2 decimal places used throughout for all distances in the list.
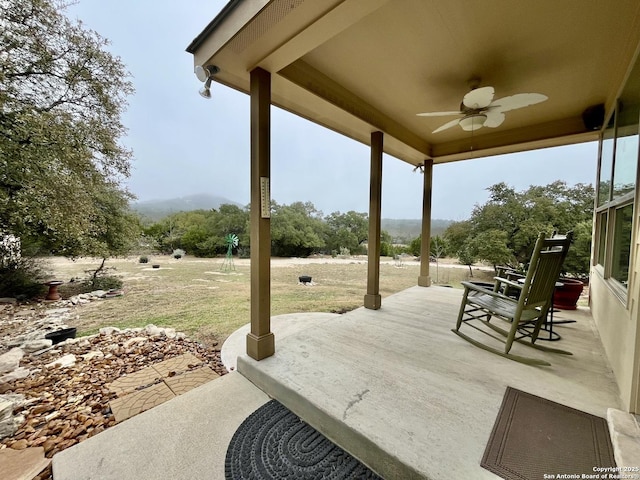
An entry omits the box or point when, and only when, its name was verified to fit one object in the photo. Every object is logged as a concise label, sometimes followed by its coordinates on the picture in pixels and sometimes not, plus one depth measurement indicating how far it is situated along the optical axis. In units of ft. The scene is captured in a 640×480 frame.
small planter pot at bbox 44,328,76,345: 10.30
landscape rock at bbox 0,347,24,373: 8.39
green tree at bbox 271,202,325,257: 36.14
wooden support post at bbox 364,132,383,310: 10.94
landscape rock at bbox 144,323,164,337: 11.25
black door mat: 4.02
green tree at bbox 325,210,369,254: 38.11
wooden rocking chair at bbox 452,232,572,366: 6.41
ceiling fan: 6.72
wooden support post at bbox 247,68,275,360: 6.49
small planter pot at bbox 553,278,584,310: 10.92
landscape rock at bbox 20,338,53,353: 9.65
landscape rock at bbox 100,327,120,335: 11.30
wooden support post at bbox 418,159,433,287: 14.97
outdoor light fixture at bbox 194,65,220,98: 6.31
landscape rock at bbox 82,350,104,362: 9.07
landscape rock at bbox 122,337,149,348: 10.05
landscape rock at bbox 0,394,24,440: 5.64
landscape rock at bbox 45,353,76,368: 8.60
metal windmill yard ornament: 27.35
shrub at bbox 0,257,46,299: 14.98
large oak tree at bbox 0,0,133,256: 11.41
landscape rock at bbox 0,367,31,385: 7.73
